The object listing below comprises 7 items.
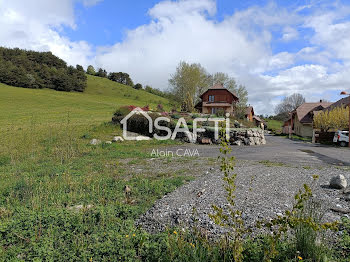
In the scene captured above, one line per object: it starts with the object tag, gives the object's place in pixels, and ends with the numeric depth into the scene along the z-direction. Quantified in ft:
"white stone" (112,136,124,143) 44.42
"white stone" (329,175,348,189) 15.87
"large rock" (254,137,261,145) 50.14
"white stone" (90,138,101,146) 39.04
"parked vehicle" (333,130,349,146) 58.90
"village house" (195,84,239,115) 114.42
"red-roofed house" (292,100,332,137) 104.53
